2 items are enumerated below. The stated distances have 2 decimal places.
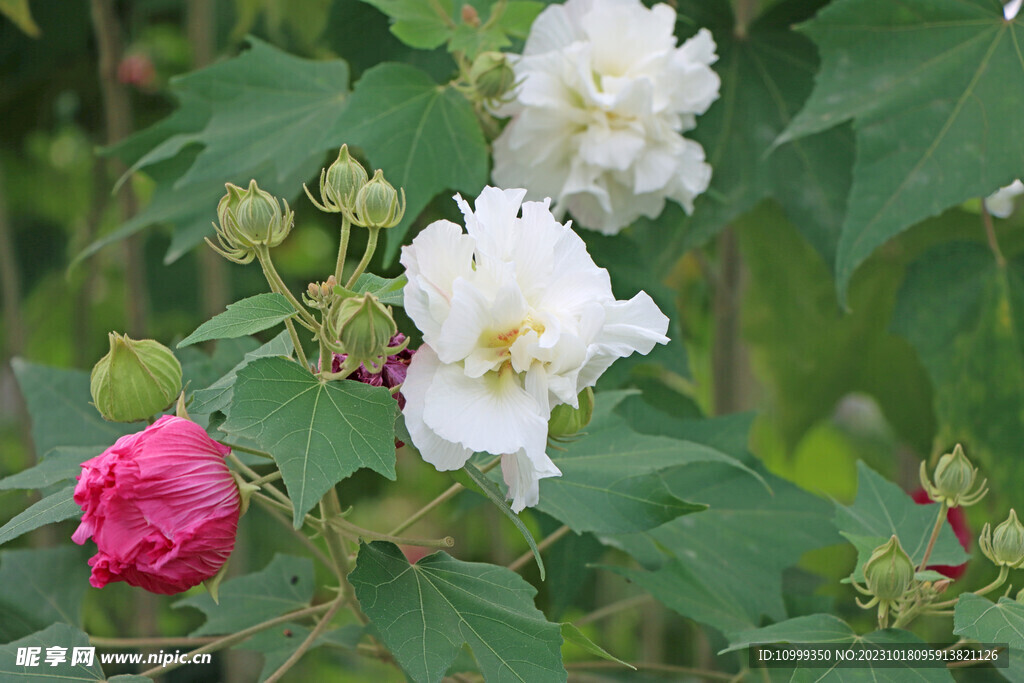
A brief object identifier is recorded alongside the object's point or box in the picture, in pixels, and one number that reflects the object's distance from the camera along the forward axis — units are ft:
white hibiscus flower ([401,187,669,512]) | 5.77
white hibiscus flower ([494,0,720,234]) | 6.57
